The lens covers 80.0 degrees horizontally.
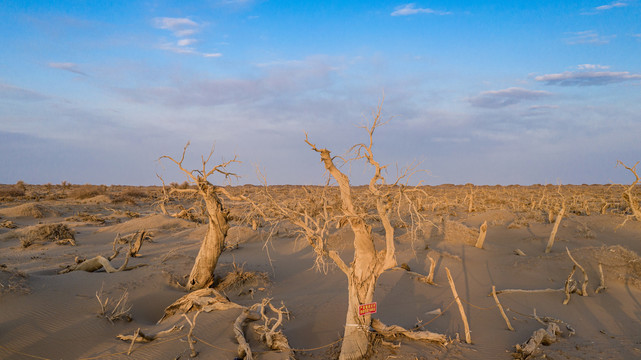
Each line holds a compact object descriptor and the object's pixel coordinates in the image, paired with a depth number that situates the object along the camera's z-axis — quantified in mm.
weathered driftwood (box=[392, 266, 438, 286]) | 10390
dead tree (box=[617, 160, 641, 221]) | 12422
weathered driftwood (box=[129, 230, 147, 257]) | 10977
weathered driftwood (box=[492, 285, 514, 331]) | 7379
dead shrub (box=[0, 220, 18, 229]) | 17984
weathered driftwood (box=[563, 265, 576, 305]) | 8752
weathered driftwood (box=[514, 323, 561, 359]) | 6102
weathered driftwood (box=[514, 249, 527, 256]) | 13120
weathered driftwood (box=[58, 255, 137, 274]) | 9797
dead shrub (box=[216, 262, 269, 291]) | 9977
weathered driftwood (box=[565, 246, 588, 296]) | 9104
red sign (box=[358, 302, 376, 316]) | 5789
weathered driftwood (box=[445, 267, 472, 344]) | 6792
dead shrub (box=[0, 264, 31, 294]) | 7215
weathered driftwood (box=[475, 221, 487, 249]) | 13742
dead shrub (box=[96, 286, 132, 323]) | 7090
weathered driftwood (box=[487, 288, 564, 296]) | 9089
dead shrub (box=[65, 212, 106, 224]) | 21094
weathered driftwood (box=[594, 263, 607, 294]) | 9498
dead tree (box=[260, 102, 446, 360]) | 5820
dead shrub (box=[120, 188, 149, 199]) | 36525
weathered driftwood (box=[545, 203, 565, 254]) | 12846
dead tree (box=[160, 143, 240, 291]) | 9328
